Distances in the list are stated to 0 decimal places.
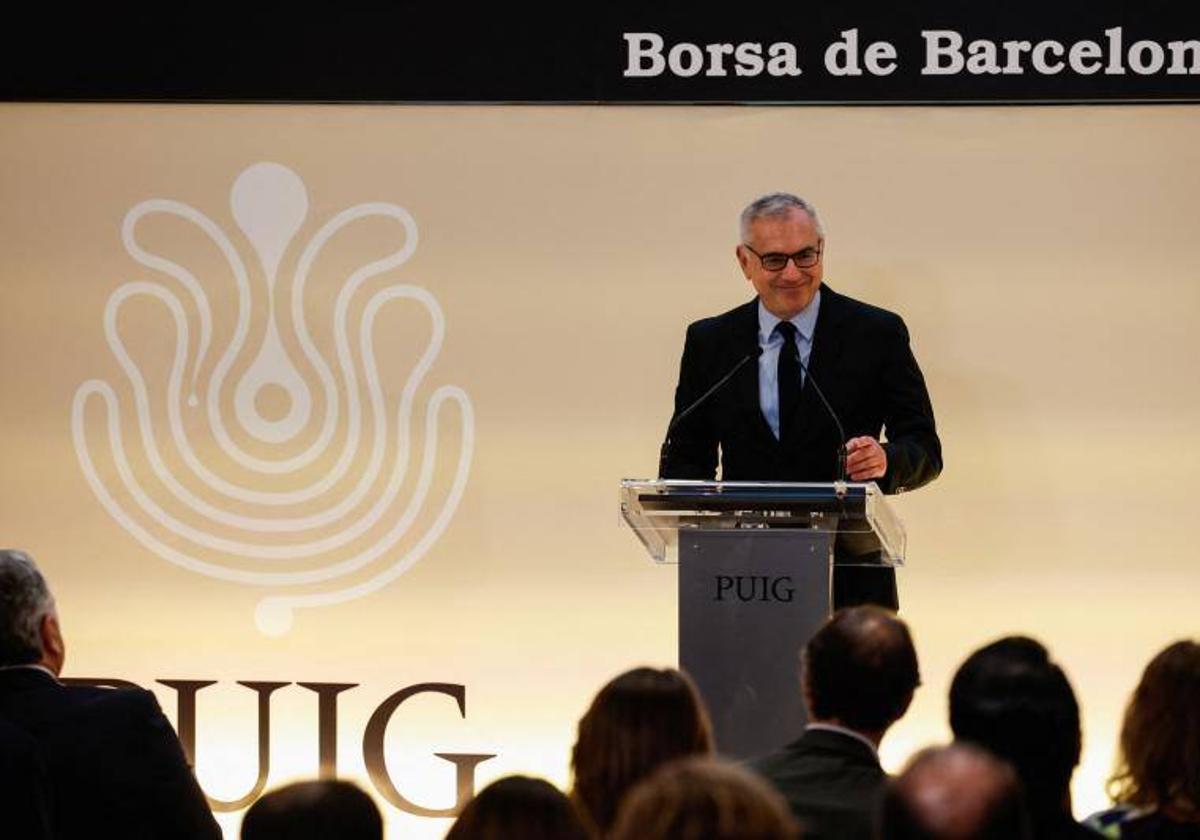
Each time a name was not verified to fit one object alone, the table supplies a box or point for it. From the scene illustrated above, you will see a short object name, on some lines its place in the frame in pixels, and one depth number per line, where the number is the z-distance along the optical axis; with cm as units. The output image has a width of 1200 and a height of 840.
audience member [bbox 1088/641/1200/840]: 652
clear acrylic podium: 856
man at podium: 995
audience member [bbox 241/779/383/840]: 533
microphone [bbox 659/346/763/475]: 916
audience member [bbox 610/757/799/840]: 439
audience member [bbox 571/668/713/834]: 648
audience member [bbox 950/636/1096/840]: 639
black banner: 1226
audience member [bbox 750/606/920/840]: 667
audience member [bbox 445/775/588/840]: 508
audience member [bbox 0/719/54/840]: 670
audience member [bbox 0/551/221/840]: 752
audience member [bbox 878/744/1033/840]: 469
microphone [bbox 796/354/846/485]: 880
